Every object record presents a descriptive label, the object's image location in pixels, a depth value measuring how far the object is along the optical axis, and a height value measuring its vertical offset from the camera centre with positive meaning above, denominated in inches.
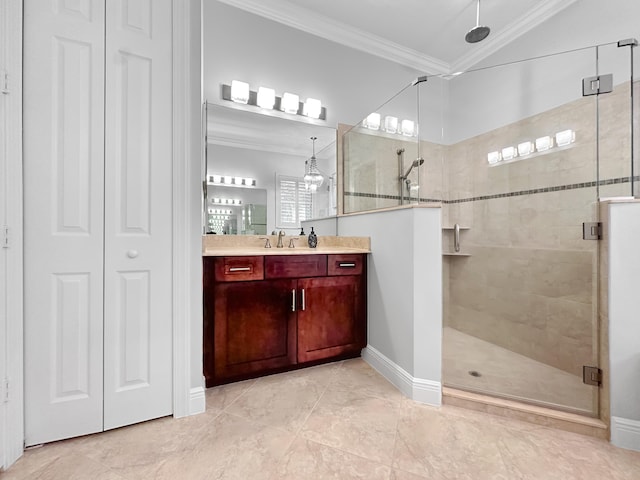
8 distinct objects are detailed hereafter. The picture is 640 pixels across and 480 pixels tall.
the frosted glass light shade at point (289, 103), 96.6 +47.8
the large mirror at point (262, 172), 87.4 +22.9
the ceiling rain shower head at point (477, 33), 93.7 +71.2
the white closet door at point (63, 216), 48.4 +3.9
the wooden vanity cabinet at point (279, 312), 67.7 -19.8
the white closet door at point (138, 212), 53.2 +5.1
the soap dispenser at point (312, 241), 97.8 -0.7
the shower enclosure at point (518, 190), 63.2 +14.7
